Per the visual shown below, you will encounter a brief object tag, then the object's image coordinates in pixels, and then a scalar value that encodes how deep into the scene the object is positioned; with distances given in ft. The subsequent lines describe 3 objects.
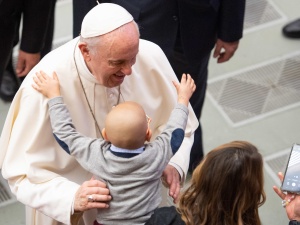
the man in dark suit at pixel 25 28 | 28.78
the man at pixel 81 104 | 21.03
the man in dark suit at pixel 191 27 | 28.04
